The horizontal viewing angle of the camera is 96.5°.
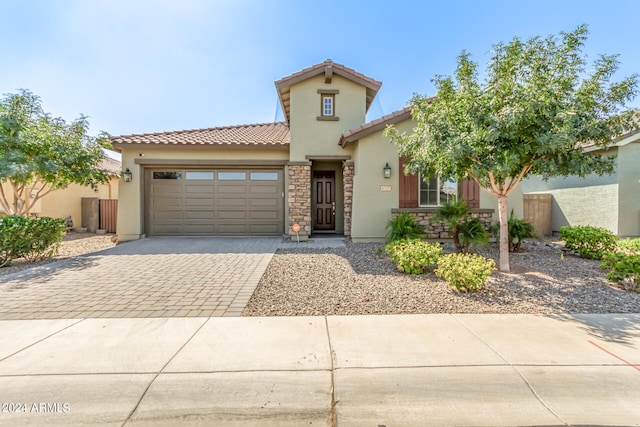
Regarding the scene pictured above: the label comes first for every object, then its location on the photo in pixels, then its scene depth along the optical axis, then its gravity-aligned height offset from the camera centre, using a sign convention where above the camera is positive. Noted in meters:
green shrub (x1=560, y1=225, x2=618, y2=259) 7.38 -0.80
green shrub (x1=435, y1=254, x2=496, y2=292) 4.68 -1.03
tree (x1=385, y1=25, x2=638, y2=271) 4.73 +1.69
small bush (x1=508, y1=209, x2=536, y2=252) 7.97 -0.59
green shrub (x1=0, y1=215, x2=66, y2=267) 6.72 -0.63
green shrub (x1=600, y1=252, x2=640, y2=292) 5.08 -1.06
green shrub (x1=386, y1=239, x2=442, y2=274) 5.86 -0.96
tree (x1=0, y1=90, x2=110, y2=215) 7.36 +1.72
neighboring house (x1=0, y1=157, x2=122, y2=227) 12.53 +0.44
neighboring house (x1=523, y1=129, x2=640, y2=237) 9.81 +0.54
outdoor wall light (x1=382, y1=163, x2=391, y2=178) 9.03 +1.26
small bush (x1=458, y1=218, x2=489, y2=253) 7.32 -0.60
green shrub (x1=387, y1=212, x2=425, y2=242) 8.10 -0.52
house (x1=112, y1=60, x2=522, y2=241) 10.11 +1.44
